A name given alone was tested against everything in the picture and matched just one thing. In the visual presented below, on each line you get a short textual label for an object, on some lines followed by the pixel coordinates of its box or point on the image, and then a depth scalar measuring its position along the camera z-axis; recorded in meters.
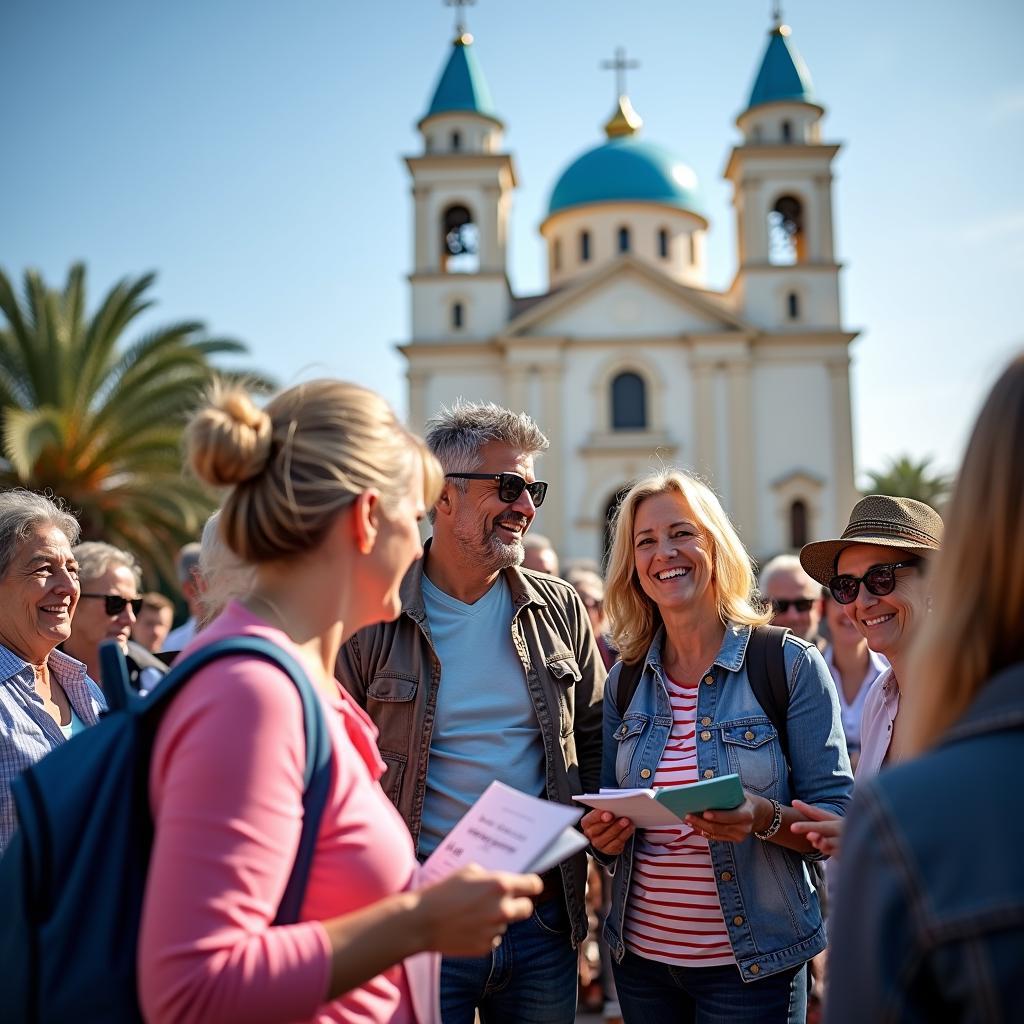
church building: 30.28
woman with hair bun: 1.43
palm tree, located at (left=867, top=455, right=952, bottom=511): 33.50
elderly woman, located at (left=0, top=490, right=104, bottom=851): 3.34
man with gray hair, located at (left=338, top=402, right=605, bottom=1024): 3.07
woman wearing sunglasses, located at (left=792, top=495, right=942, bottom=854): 3.12
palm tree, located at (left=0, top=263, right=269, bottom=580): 15.51
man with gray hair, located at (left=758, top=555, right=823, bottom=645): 5.66
